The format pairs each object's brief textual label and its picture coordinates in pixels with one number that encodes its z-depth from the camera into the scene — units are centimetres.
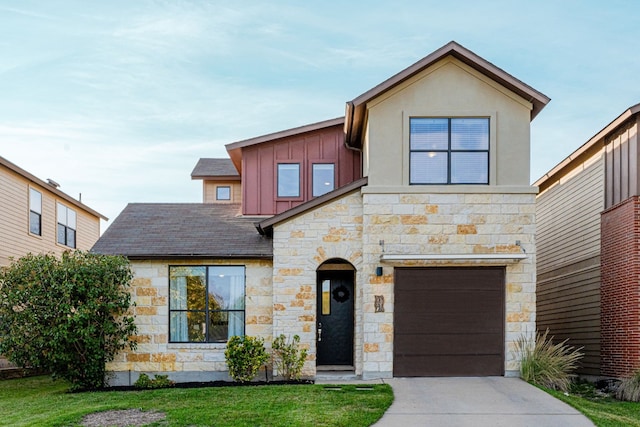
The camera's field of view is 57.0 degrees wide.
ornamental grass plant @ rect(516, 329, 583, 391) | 1214
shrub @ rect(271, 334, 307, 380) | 1271
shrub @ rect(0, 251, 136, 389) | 1225
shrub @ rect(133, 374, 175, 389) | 1253
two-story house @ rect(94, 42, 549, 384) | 1268
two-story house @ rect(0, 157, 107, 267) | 1767
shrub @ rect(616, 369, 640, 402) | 1203
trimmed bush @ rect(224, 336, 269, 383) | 1252
